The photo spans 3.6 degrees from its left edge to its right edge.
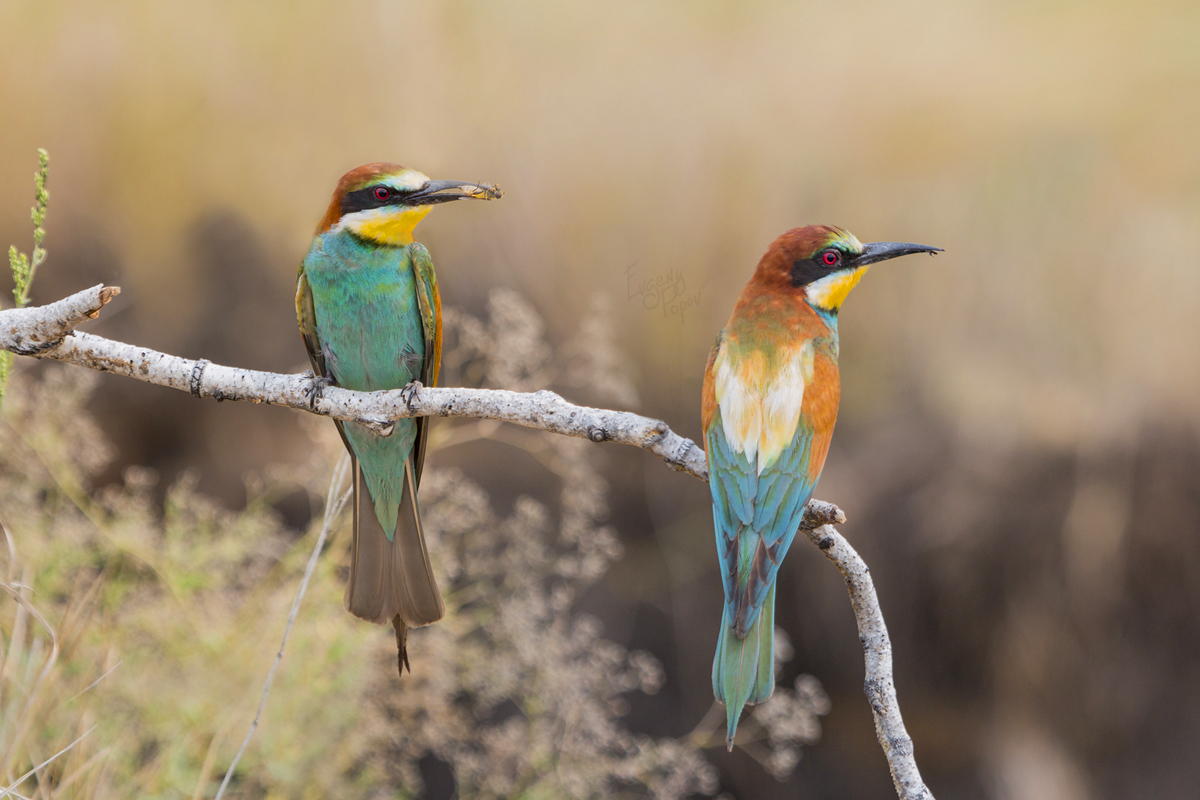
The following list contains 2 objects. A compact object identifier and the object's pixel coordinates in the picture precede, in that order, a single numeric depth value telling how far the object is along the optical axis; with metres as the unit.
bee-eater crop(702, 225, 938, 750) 7.72
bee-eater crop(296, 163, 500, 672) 7.82
